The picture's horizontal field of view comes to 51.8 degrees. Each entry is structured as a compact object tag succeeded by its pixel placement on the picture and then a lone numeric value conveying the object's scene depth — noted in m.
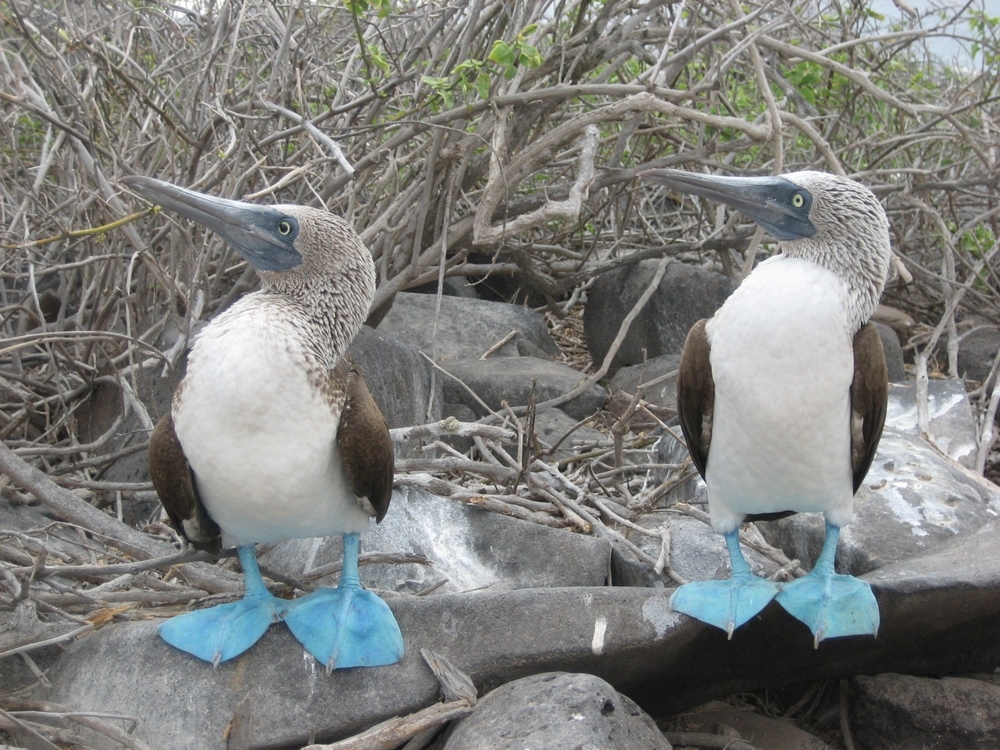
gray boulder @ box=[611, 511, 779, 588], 2.90
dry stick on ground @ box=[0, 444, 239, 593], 2.63
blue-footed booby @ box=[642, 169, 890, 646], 2.24
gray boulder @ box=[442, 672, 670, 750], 1.97
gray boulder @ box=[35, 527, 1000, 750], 2.21
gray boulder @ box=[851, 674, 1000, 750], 2.42
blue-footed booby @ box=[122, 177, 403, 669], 2.10
